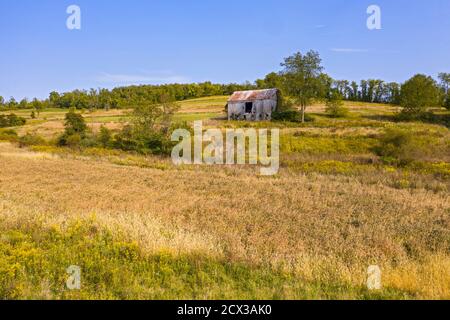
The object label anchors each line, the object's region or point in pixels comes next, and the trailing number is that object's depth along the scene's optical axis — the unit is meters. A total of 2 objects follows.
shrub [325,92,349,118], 60.31
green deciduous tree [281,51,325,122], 54.97
